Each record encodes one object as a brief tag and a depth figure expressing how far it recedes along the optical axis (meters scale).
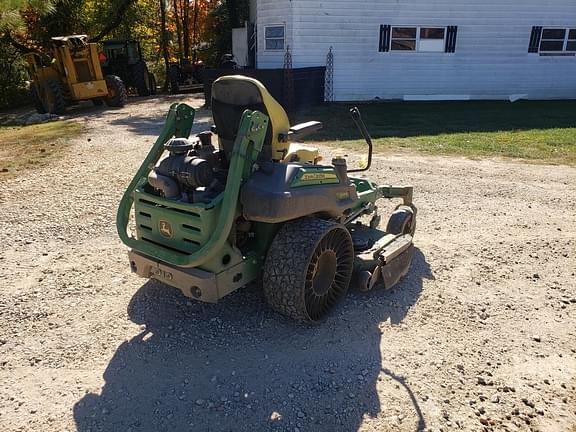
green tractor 18.47
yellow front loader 14.37
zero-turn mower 3.44
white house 14.70
